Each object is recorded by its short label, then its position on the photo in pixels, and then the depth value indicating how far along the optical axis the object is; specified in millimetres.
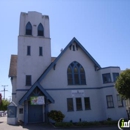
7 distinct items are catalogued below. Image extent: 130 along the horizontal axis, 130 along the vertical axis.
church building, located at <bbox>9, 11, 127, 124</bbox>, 20625
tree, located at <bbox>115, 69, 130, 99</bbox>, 17266
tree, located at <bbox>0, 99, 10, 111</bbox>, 51594
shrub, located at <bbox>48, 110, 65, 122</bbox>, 18672
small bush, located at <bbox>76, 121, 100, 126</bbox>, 18016
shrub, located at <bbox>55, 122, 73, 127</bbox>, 17266
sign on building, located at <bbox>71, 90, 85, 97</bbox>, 22116
